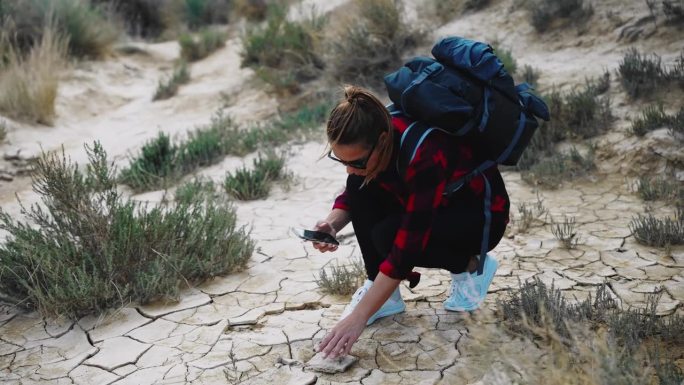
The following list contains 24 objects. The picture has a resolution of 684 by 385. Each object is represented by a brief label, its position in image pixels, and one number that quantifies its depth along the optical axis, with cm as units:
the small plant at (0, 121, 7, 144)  620
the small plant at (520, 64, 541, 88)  603
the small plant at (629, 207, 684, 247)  343
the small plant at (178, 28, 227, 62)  1016
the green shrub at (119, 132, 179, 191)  519
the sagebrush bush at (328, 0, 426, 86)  711
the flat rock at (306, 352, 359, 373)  241
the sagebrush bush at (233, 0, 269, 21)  1223
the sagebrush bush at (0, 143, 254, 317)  299
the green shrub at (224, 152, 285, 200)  484
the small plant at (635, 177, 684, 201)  406
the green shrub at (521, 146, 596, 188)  464
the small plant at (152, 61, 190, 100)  831
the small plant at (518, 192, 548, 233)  387
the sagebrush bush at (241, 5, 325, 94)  753
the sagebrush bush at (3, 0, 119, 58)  871
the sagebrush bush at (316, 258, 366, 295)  311
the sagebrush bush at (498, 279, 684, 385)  197
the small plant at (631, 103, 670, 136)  463
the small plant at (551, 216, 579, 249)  355
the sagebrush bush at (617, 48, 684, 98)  506
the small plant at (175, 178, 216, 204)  425
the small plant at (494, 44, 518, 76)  616
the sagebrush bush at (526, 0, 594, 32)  677
